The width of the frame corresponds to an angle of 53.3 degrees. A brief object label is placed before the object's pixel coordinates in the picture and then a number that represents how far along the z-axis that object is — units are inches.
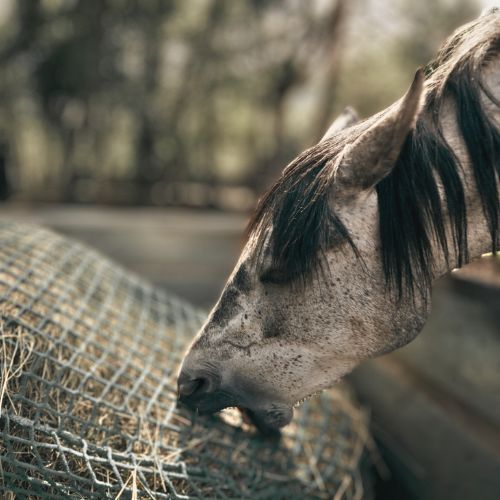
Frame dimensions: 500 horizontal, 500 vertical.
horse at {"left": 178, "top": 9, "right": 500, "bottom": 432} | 40.8
